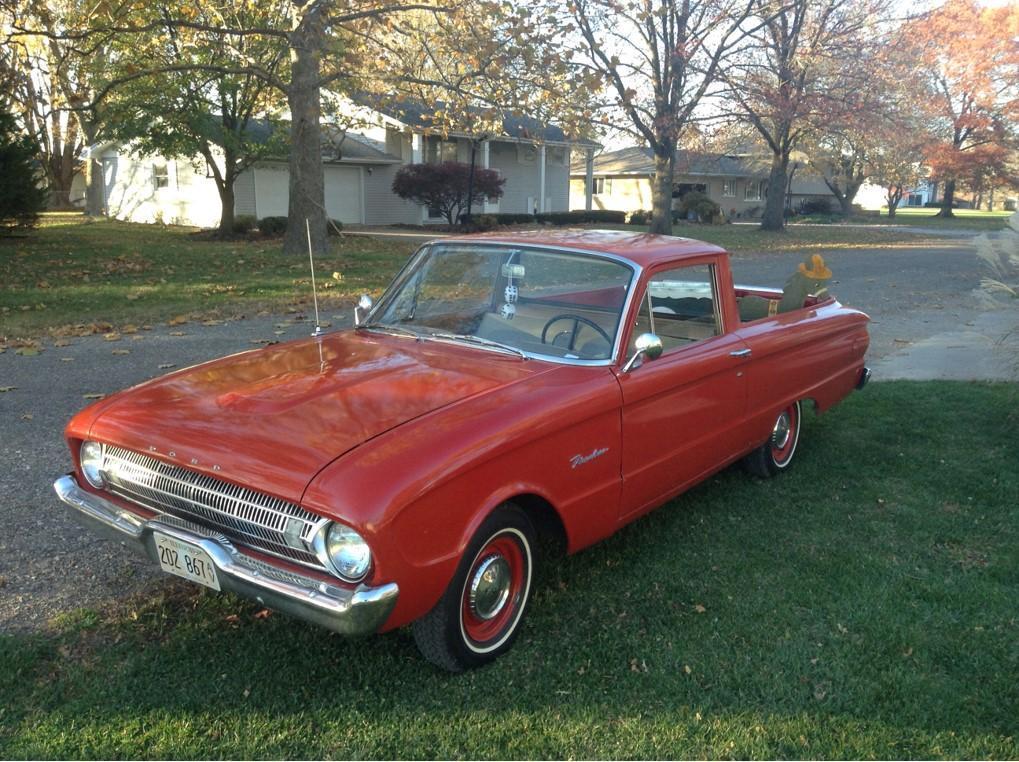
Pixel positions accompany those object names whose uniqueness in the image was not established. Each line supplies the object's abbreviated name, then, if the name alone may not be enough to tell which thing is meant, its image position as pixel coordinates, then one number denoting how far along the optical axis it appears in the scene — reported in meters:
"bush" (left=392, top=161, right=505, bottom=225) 26.84
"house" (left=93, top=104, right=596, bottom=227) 27.20
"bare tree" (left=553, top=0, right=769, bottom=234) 20.53
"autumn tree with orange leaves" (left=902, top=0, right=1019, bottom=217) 47.78
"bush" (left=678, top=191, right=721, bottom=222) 39.72
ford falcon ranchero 2.70
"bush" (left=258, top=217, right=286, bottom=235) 23.31
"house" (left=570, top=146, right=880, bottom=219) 43.50
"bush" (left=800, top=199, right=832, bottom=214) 54.38
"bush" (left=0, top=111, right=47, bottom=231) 17.58
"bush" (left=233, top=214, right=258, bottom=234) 23.47
